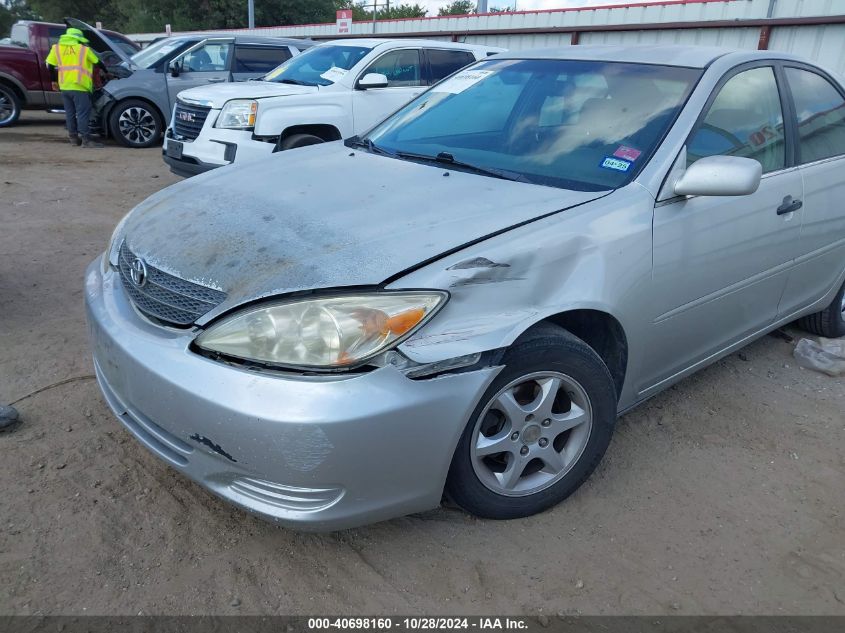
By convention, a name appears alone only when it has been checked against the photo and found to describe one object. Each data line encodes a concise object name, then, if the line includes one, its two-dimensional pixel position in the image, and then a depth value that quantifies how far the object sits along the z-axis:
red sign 18.98
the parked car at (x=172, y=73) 10.46
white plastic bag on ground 3.91
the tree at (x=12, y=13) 47.66
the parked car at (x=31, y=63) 11.49
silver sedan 2.04
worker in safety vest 10.25
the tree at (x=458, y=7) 47.12
